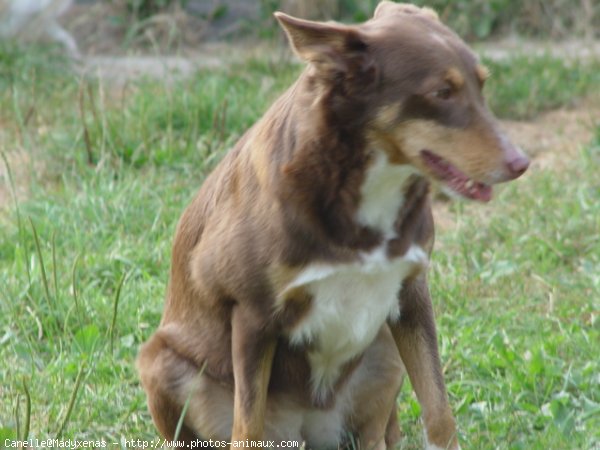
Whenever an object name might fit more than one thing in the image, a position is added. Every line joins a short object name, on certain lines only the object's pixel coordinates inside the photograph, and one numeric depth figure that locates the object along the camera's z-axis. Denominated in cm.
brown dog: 642
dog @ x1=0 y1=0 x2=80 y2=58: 1570
